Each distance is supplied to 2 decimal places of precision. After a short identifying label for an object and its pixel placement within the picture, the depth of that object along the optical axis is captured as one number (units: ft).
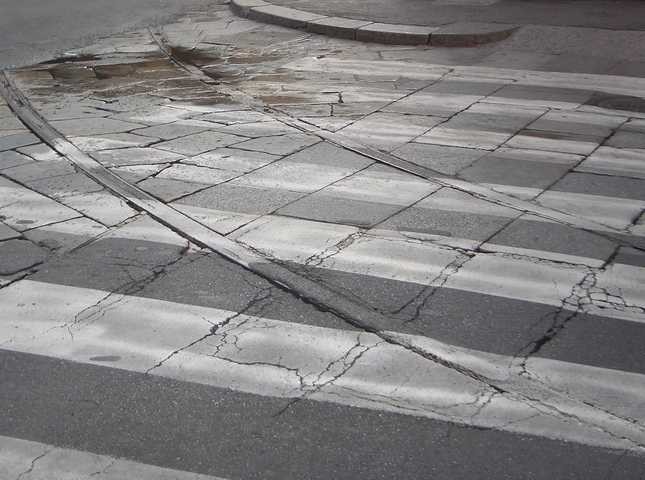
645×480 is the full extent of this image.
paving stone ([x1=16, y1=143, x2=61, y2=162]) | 26.27
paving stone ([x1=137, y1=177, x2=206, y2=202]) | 23.12
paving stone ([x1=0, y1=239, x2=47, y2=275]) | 19.02
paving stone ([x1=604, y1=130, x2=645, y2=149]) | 26.50
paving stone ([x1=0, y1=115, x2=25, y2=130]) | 29.81
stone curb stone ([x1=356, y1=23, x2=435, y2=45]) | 40.60
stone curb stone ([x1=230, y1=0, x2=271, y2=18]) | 49.88
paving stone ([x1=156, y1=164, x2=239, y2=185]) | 24.14
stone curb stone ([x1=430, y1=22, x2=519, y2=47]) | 40.04
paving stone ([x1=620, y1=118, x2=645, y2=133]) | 27.94
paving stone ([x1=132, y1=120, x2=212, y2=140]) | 28.22
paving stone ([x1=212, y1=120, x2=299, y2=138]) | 28.22
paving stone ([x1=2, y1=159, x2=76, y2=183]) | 24.71
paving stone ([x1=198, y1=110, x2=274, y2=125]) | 29.63
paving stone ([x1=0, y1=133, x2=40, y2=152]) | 27.71
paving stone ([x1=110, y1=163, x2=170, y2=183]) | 24.45
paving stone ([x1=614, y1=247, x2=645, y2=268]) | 18.93
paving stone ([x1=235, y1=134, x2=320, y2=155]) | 26.58
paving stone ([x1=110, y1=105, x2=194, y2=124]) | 29.84
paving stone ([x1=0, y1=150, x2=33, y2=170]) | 25.88
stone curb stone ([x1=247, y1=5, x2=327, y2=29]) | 45.68
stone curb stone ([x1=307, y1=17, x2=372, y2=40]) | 42.73
